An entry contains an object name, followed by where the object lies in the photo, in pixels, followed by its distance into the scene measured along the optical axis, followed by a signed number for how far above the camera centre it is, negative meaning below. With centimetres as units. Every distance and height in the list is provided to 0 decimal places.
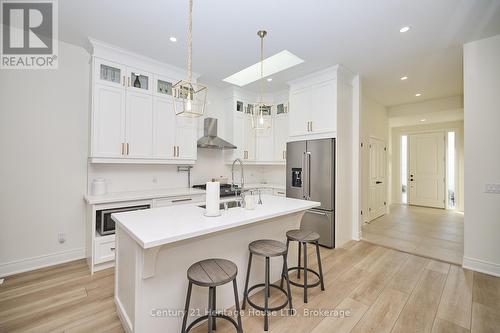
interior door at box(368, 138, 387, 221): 534 -28
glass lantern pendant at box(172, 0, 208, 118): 174 +60
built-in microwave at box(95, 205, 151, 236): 270 -69
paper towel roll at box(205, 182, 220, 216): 180 -26
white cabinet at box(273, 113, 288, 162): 482 +71
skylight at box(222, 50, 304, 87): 344 +175
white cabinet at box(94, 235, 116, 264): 266 -103
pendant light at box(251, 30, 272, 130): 256 +70
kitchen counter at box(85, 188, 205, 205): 270 -39
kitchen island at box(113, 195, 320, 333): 149 -70
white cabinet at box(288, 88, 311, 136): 396 +104
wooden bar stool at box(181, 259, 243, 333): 145 -75
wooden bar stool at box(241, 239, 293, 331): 178 -73
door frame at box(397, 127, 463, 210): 630 +46
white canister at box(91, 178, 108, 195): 299 -28
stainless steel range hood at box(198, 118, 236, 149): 404 +55
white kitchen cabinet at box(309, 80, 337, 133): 360 +102
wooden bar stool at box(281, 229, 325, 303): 214 -72
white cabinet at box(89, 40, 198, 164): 292 +80
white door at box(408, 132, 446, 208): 662 -5
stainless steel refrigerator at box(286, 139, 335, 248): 355 -22
